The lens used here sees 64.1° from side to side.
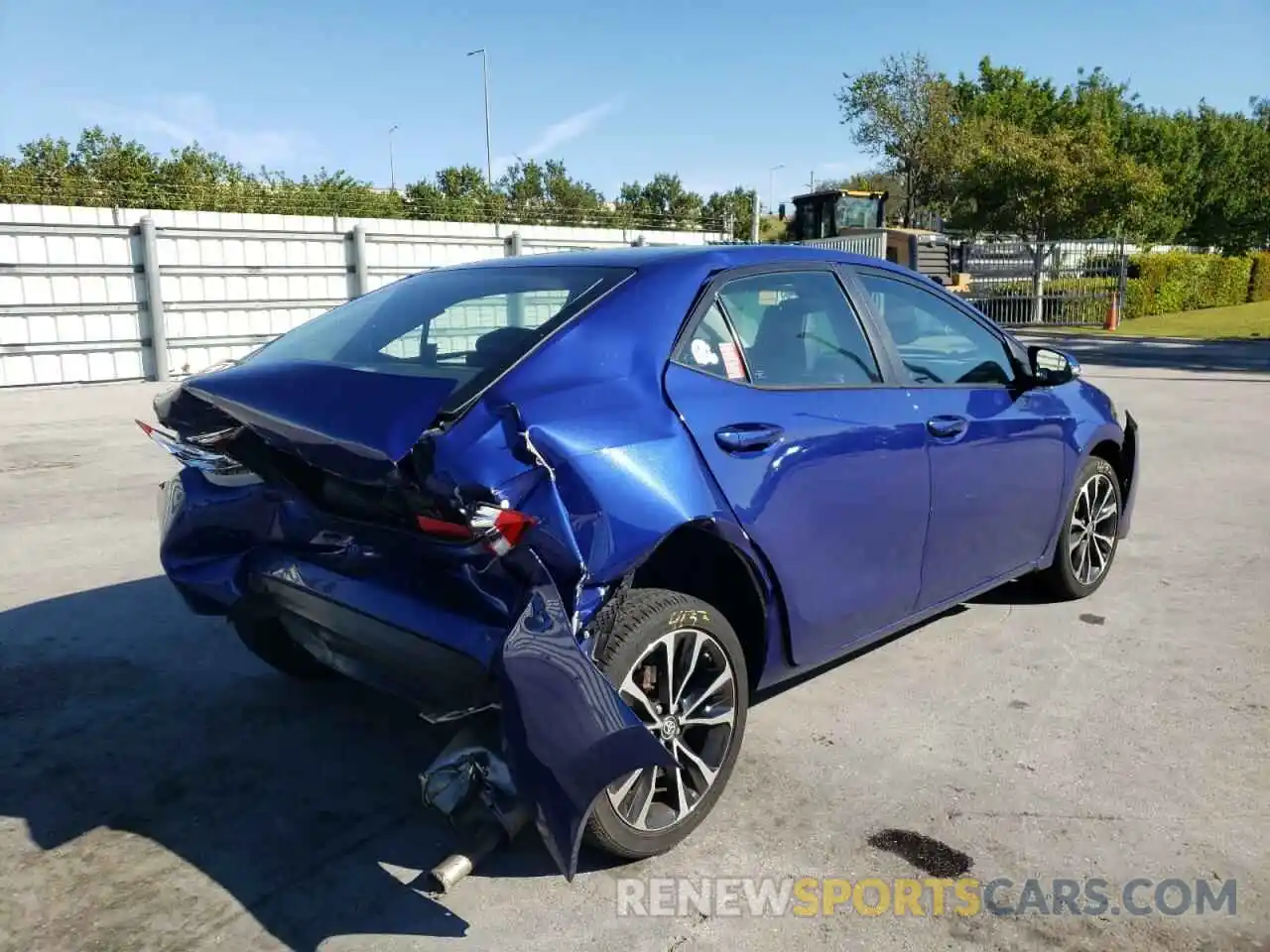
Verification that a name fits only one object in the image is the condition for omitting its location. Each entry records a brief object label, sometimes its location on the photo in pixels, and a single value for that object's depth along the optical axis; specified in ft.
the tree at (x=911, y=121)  150.20
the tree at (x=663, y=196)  172.45
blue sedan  8.00
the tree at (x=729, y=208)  80.79
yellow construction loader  78.02
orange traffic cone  76.64
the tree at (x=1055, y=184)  91.04
